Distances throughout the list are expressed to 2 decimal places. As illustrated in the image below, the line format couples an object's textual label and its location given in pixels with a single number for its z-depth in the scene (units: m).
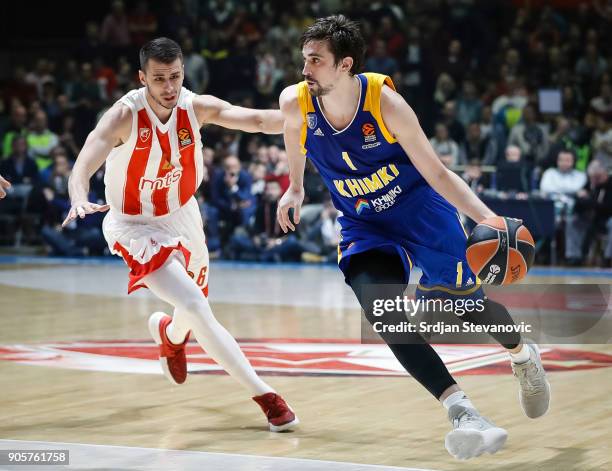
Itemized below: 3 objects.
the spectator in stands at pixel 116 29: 18.28
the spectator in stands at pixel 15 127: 16.08
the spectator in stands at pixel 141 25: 18.38
